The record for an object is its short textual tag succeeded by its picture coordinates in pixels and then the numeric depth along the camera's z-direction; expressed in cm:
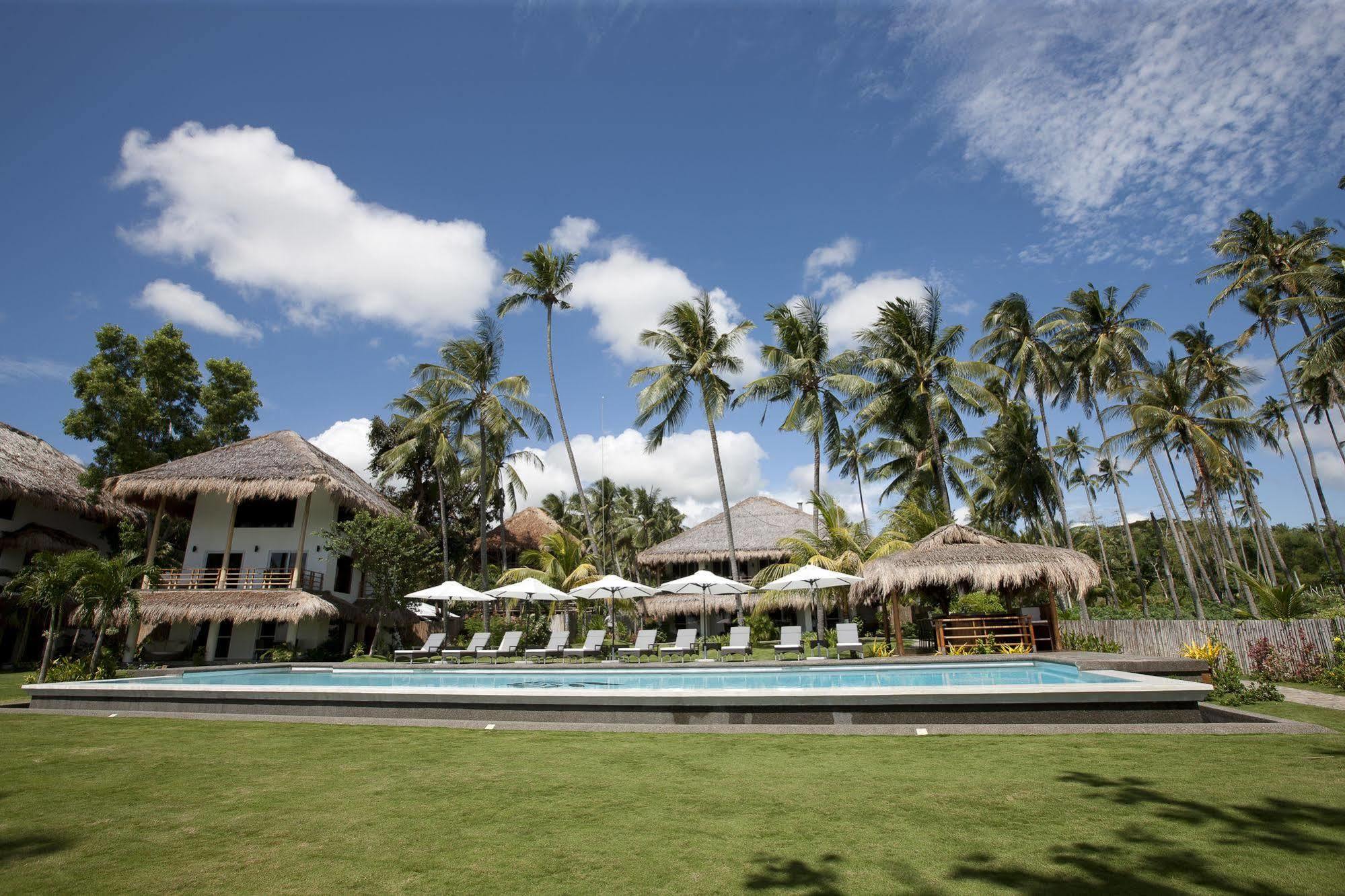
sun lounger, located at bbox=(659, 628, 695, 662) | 1681
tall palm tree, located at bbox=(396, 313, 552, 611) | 2508
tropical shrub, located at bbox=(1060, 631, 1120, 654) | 1493
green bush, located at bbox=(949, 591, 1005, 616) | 2242
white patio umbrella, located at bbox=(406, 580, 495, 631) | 1791
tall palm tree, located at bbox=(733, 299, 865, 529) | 2220
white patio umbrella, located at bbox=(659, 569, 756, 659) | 1708
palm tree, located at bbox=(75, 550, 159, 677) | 1224
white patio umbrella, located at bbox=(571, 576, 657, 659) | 1791
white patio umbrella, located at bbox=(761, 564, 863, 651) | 1532
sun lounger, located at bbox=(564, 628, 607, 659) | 1748
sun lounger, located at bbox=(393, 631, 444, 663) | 1836
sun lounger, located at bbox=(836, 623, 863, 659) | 1508
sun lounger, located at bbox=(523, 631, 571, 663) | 1759
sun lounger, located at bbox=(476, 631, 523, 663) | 1827
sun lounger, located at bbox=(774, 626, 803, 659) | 1562
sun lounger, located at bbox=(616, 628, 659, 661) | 1705
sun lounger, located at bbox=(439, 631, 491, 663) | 1855
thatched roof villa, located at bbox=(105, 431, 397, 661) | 1991
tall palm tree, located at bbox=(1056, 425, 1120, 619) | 4284
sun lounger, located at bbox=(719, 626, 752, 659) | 1625
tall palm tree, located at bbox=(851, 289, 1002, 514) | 2139
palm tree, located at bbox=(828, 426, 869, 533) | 3097
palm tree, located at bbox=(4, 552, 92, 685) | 1180
